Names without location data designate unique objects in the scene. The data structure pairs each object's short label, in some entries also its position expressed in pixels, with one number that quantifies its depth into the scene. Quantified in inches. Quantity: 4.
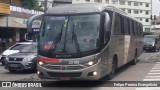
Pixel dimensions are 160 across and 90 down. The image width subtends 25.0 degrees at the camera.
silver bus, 475.5
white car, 875.7
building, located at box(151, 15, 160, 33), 3155.8
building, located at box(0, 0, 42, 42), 1364.4
